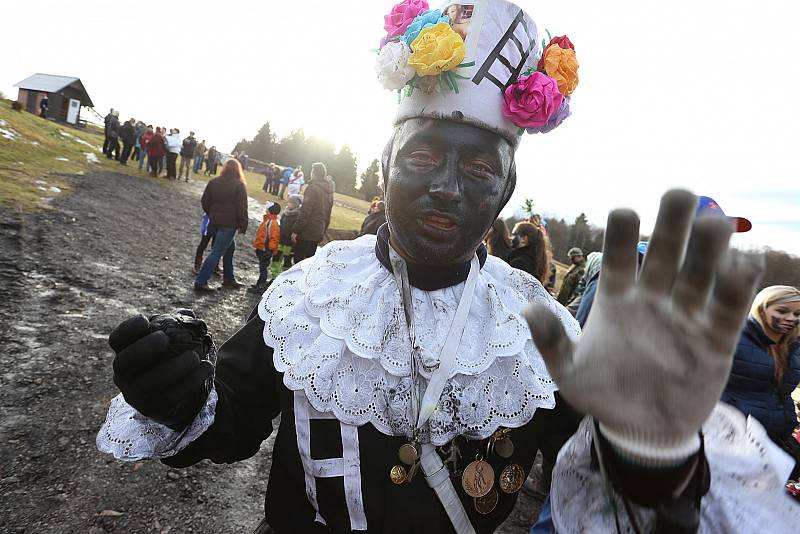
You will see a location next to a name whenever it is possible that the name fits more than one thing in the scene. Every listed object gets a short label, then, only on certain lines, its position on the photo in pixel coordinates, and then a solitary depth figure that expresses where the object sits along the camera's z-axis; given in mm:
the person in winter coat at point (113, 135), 15812
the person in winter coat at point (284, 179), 19178
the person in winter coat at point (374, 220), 4711
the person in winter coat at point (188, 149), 15836
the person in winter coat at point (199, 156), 20627
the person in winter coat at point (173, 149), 13849
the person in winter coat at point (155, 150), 13820
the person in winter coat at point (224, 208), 6062
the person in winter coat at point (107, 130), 15806
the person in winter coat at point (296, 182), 11648
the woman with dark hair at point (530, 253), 4281
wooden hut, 35250
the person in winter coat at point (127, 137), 15313
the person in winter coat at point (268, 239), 6586
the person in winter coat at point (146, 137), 13828
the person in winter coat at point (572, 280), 5656
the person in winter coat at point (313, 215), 6449
